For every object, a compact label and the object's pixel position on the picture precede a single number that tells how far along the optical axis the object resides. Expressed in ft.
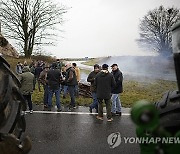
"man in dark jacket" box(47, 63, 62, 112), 16.65
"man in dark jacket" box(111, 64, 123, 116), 14.78
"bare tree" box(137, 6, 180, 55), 70.03
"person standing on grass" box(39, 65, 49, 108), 17.32
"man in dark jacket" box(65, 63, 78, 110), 16.99
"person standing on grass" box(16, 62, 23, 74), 25.07
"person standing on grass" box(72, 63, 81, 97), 19.62
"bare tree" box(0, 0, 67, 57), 50.45
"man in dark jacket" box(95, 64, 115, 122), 13.67
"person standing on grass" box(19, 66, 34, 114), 15.20
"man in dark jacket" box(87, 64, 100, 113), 15.47
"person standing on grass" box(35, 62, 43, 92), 27.15
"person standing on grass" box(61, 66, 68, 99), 19.57
